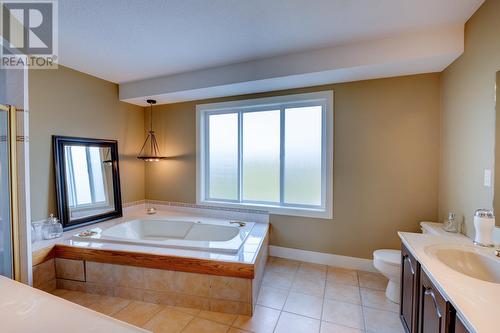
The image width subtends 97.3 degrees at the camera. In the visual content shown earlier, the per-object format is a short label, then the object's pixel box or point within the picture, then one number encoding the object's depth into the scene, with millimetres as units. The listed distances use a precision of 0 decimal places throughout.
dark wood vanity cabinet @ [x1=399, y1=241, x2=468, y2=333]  1000
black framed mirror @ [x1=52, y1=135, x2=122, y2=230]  2664
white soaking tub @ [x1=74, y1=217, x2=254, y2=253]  2596
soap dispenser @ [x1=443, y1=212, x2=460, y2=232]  1974
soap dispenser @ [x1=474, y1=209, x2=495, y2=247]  1460
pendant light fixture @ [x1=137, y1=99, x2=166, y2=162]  3777
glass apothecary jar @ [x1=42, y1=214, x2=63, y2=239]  2424
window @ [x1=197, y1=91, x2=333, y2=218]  2891
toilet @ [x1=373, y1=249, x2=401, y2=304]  2035
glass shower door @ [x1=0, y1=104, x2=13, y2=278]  1656
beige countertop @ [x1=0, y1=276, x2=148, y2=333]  825
